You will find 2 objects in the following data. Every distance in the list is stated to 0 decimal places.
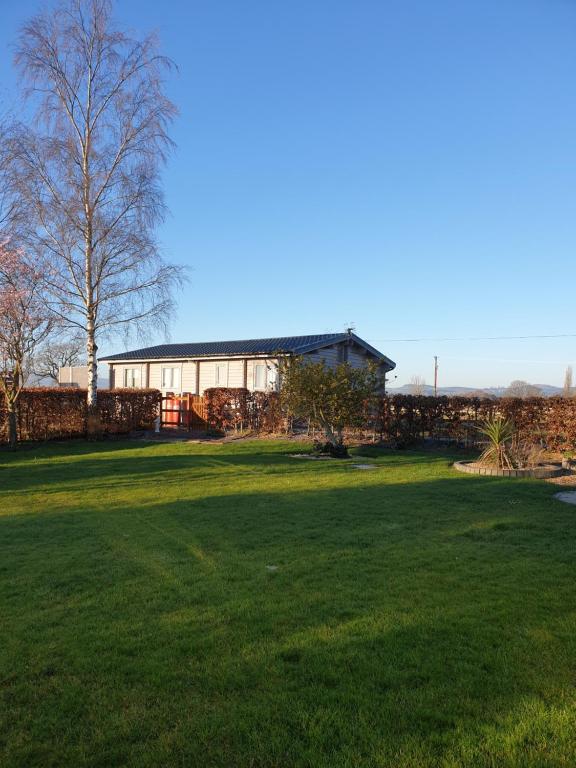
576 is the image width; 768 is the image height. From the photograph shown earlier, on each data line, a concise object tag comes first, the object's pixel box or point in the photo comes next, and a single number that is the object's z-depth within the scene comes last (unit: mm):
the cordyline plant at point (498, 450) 11117
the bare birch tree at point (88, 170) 18516
